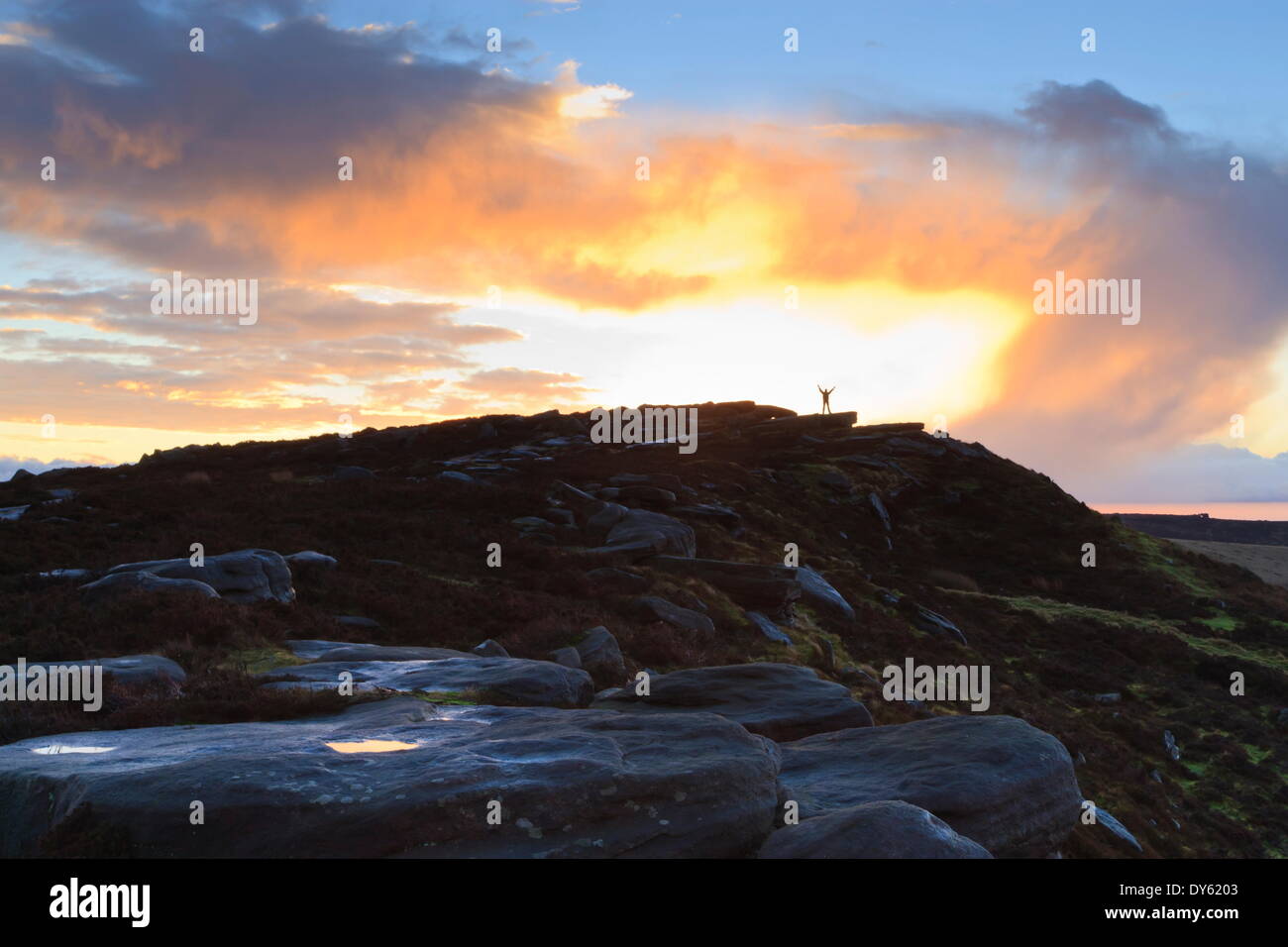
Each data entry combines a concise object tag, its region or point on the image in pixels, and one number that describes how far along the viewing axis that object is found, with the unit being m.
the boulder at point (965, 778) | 11.50
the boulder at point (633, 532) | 35.06
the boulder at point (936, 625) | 37.69
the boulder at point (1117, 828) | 19.92
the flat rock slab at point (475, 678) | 16.28
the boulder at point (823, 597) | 35.72
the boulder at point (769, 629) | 29.89
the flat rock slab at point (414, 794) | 8.47
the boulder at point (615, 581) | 29.77
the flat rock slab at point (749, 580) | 32.97
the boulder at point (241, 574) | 24.00
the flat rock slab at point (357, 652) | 19.36
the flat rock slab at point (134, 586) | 22.30
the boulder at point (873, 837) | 9.11
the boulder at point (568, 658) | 21.47
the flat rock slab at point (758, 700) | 16.17
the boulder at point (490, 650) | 22.16
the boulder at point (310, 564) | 27.27
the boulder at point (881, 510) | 56.62
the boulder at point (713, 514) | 43.06
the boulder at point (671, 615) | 28.11
